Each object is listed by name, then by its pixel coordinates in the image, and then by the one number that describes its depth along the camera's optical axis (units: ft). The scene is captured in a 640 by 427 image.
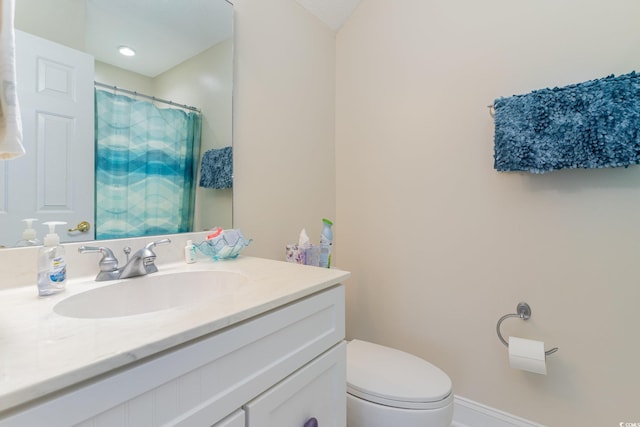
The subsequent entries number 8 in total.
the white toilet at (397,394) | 3.23
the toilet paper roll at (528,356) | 3.63
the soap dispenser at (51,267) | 2.25
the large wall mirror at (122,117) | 2.56
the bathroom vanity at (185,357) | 1.23
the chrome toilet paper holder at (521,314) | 4.08
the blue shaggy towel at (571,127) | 3.19
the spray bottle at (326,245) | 4.74
